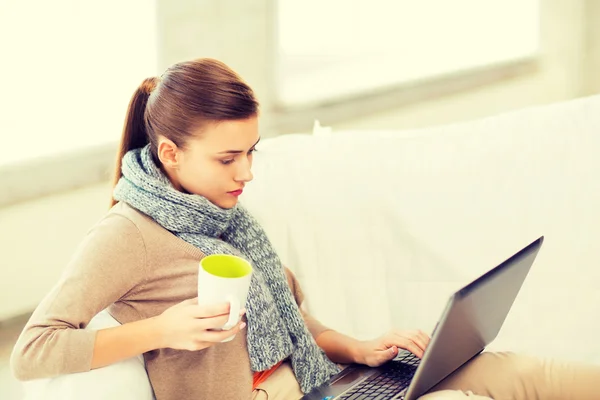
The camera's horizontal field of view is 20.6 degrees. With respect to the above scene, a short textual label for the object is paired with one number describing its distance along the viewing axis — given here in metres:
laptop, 2.94
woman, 2.99
